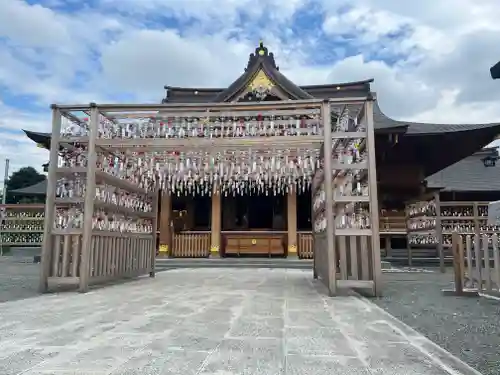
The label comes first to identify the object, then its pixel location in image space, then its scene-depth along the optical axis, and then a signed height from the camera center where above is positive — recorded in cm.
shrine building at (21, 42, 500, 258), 1076 +159
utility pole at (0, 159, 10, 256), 1309 +51
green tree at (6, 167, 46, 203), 3400 +492
